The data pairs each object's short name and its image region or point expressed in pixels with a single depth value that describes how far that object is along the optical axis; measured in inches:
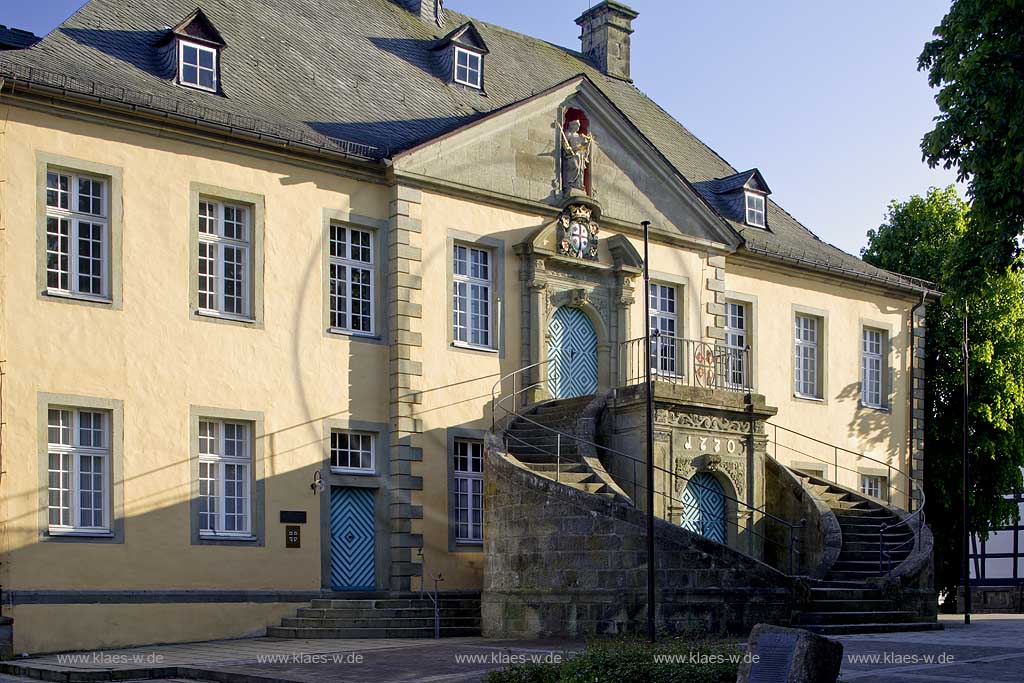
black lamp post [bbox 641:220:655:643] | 682.8
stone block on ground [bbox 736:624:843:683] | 434.0
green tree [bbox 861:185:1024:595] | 1294.3
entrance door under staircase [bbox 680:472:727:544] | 938.7
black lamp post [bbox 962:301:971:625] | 940.0
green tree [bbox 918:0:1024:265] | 689.6
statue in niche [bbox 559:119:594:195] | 1013.8
